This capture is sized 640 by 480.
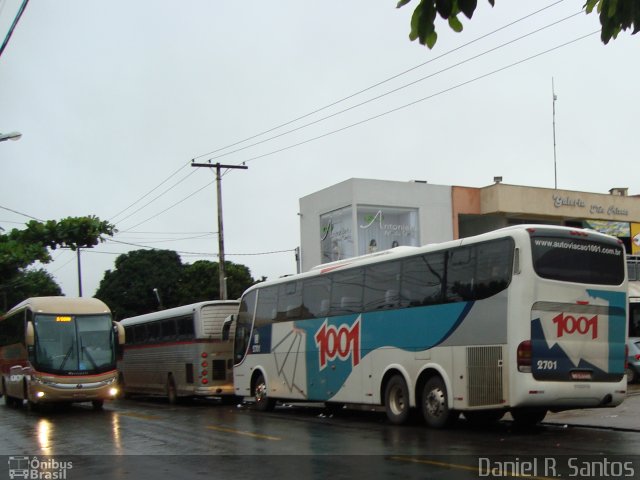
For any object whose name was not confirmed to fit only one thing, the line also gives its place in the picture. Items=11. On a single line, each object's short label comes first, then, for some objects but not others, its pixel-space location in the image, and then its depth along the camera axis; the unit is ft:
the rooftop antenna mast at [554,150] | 121.19
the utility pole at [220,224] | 113.09
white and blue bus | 42.93
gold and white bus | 73.10
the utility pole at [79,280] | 187.11
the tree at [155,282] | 248.73
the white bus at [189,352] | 81.56
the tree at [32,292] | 230.27
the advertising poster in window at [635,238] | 134.41
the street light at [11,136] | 61.77
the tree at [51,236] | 66.23
